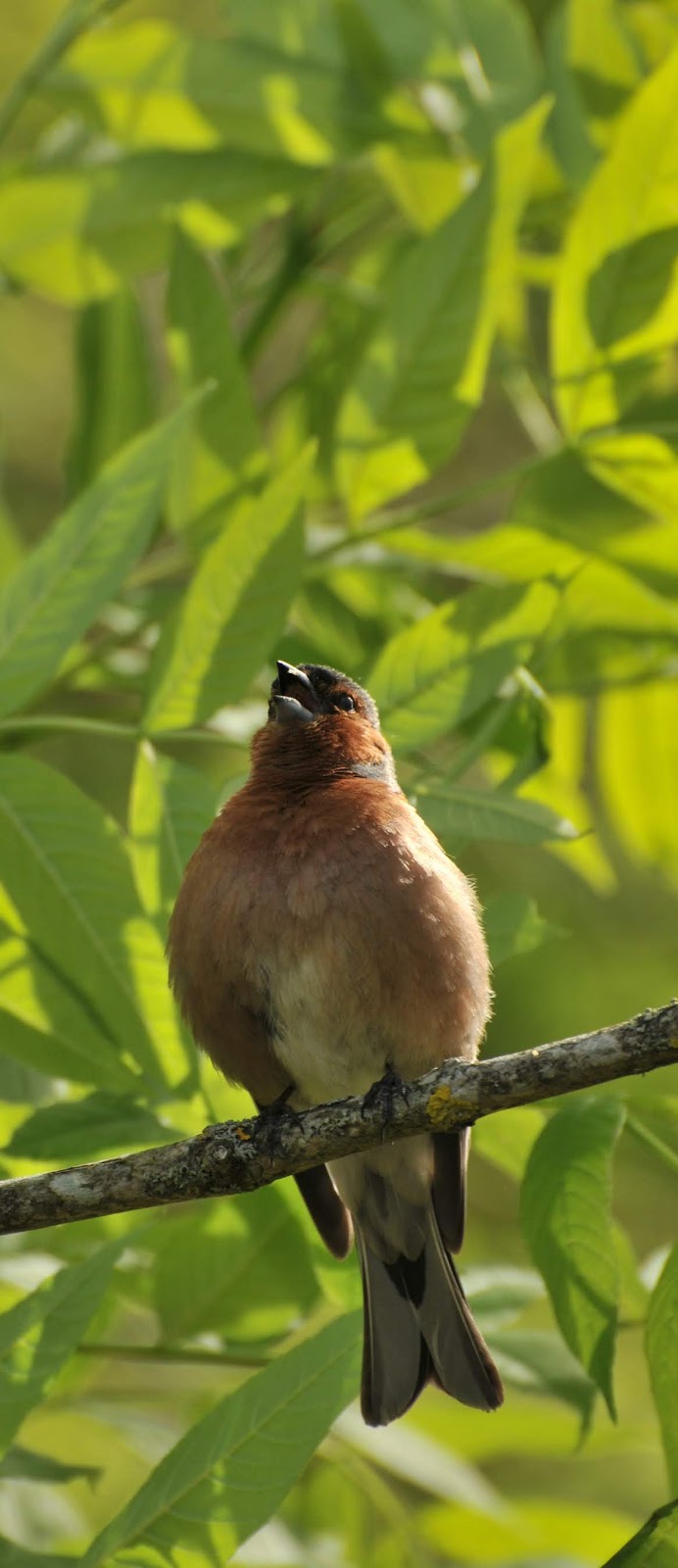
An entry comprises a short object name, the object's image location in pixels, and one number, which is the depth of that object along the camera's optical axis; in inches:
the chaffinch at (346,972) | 308.2
